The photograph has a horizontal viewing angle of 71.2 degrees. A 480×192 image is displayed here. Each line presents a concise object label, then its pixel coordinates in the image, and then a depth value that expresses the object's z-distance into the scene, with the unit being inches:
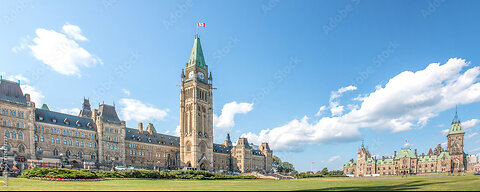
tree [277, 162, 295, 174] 7403.5
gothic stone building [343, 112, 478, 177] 5654.5
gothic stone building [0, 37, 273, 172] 2854.3
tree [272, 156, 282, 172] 7540.9
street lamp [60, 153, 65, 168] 2758.4
